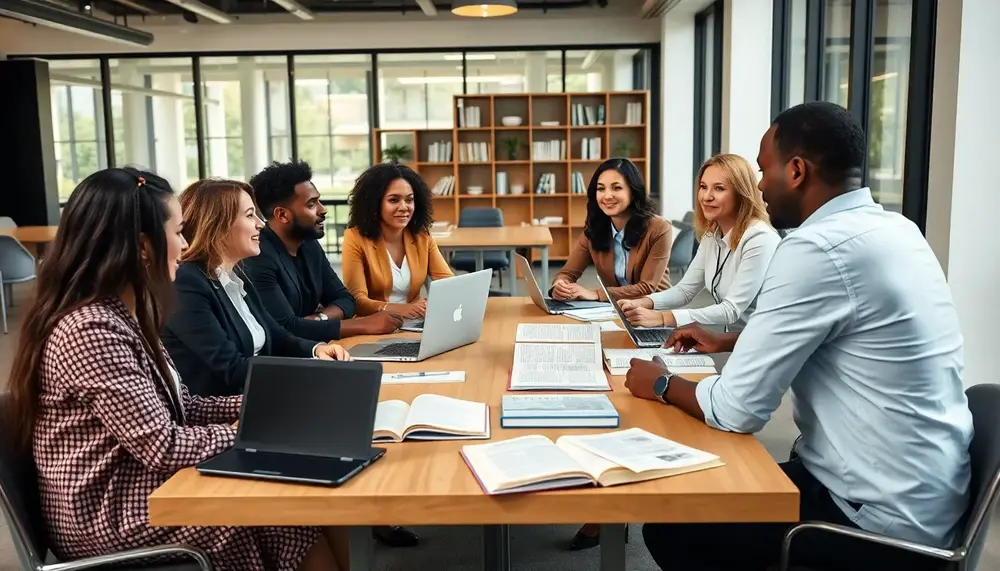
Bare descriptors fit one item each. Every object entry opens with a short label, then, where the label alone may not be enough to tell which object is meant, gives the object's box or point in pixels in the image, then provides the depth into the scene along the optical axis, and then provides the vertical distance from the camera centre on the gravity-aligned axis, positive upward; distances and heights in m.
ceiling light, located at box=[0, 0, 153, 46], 7.16 +1.42
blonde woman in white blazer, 3.05 -0.32
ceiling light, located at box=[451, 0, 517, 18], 6.74 +1.33
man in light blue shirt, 1.67 -0.39
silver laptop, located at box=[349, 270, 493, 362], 2.46 -0.45
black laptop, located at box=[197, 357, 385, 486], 1.58 -0.46
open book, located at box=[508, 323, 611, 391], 2.18 -0.53
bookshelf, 10.28 +0.27
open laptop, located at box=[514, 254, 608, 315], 3.38 -0.52
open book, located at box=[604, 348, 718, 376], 2.35 -0.53
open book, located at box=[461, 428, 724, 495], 1.48 -0.52
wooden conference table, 1.46 -0.55
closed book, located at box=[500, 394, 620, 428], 1.84 -0.52
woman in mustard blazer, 3.80 -0.31
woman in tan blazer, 3.86 -0.30
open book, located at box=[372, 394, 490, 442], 1.76 -0.52
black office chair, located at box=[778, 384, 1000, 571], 1.59 -0.65
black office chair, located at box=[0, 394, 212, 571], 1.60 -0.66
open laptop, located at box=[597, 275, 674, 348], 2.66 -0.52
